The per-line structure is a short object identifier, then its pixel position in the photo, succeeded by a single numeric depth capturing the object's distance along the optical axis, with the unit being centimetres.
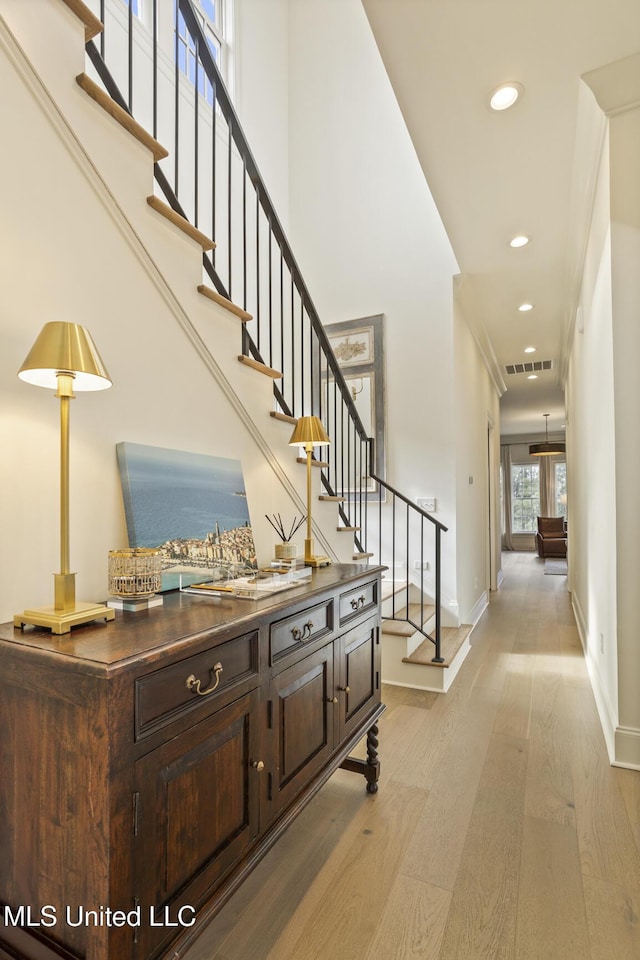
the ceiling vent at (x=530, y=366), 663
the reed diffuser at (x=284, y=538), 207
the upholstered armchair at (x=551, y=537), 1063
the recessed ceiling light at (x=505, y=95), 229
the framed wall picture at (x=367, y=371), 450
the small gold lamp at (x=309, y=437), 222
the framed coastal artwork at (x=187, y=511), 154
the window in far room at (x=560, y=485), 1269
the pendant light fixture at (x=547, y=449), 1034
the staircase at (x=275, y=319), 193
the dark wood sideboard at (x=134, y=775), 94
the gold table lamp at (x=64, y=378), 111
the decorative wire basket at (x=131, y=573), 133
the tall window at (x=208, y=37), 426
